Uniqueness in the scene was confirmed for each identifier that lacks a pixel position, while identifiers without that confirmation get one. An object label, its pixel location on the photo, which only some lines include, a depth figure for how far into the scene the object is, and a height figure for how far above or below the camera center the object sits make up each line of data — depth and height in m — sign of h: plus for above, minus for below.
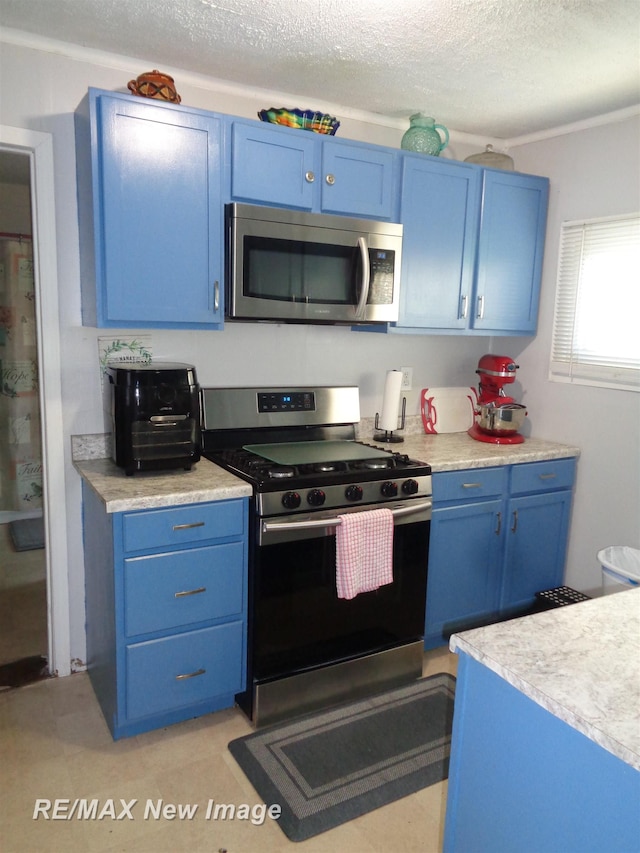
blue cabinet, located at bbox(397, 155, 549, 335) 2.83 +0.43
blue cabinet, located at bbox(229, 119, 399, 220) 2.36 +0.64
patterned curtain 4.25 -0.43
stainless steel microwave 2.36 +0.26
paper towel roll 2.99 -0.31
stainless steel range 2.23 -0.84
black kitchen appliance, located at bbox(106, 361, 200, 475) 2.18 -0.31
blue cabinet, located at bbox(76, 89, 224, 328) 2.11 +0.40
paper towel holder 3.05 -0.50
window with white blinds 2.86 +0.18
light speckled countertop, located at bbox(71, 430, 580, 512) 2.07 -0.53
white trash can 2.61 -0.97
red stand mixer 3.13 -0.34
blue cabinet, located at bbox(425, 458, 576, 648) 2.75 -0.94
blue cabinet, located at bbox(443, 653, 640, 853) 0.98 -0.76
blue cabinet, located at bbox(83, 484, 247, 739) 2.06 -0.96
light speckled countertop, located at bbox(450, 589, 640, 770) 0.98 -0.58
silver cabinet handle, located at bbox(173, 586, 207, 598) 2.14 -0.90
